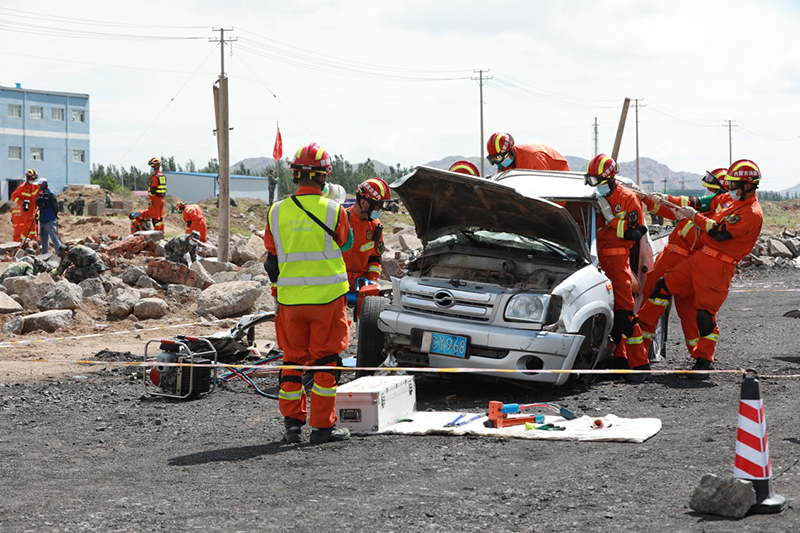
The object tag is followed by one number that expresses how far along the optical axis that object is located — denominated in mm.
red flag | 23719
